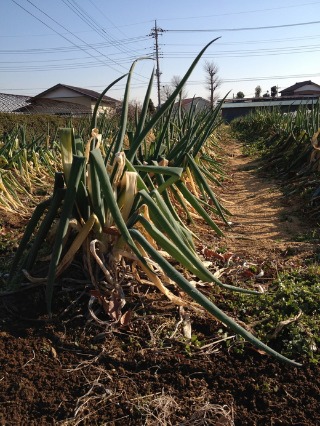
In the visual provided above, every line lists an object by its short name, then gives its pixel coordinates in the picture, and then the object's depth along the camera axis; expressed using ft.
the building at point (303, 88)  178.96
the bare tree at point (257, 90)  222.09
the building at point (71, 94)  117.80
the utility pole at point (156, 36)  117.80
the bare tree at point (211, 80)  164.55
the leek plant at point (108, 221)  5.00
